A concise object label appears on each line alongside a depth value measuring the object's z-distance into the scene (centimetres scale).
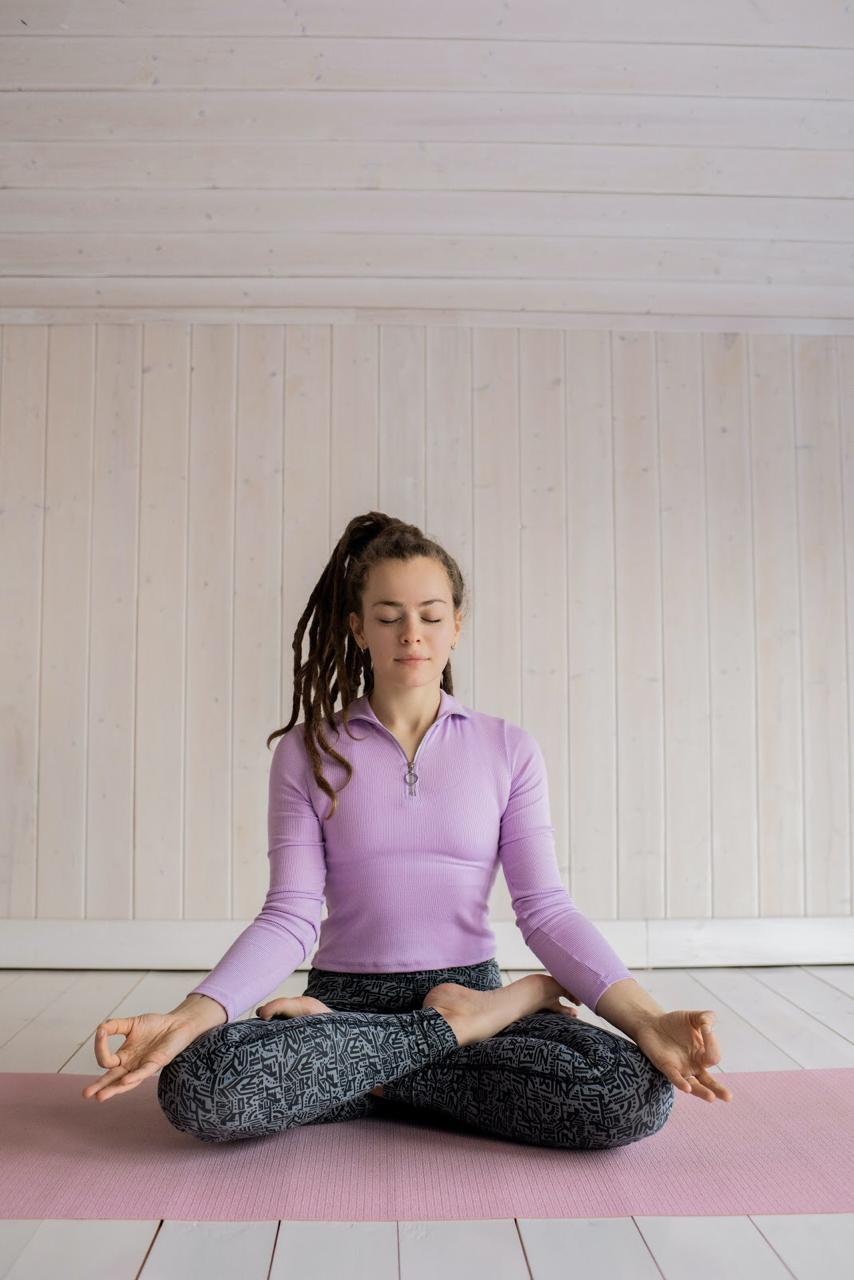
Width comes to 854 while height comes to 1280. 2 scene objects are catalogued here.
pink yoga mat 141
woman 150
